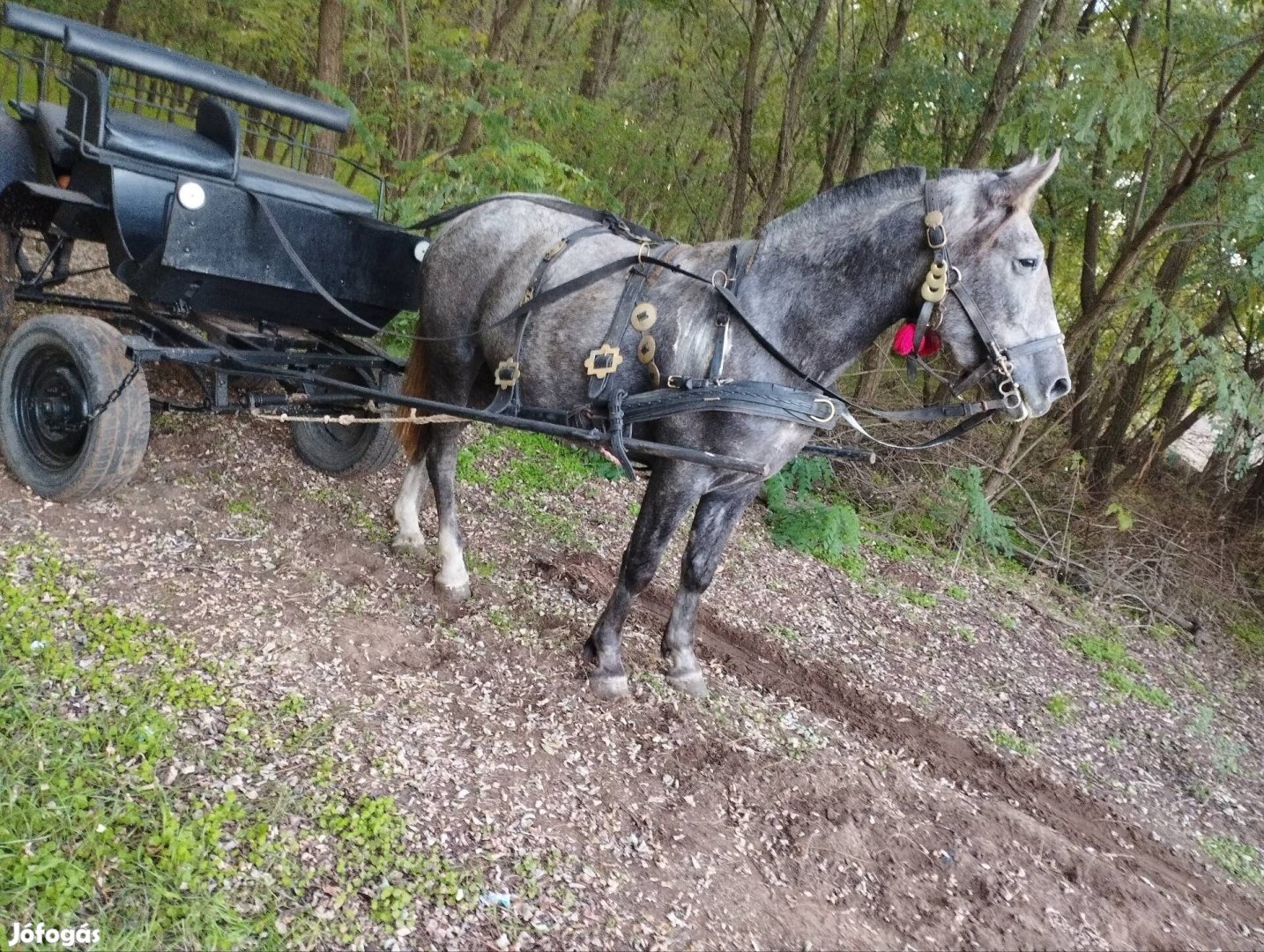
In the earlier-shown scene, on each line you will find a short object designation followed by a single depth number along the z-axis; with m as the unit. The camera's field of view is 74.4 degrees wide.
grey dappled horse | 3.23
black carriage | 3.92
